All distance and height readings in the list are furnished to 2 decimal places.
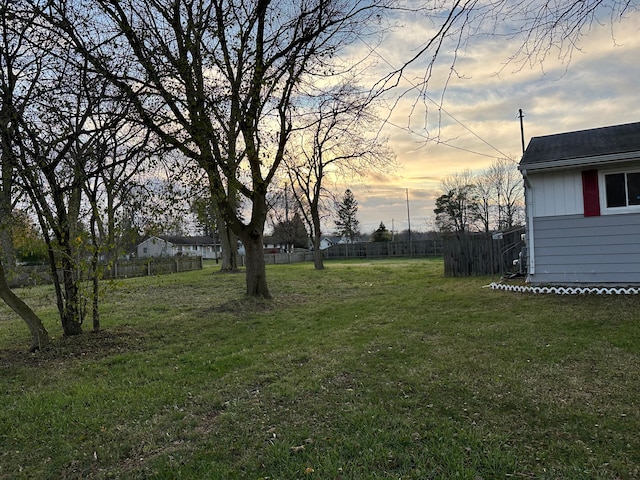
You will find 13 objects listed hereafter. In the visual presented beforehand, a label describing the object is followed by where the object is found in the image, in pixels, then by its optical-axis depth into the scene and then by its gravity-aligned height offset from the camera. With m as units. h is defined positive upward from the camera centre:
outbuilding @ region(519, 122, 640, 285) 8.24 +0.53
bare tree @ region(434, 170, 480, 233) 46.19 +4.46
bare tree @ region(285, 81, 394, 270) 21.86 +4.59
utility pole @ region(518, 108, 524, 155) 23.42 +7.04
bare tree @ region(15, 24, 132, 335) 5.71 +1.45
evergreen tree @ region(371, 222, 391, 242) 53.00 +1.29
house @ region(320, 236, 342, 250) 76.80 +1.20
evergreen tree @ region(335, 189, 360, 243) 61.31 +4.47
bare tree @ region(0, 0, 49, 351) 5.32 +1.86
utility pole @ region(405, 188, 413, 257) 38.57 +2.72
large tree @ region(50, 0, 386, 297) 6.77 +3.30
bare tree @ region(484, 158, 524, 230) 43.00 +5.04
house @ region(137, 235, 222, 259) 61.34 +1.10
